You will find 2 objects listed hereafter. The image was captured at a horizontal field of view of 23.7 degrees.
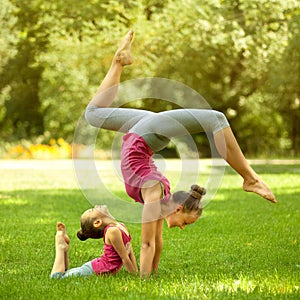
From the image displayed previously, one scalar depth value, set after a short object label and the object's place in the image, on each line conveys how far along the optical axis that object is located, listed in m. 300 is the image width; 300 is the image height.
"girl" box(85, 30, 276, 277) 5.11
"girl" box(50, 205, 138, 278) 5.33
